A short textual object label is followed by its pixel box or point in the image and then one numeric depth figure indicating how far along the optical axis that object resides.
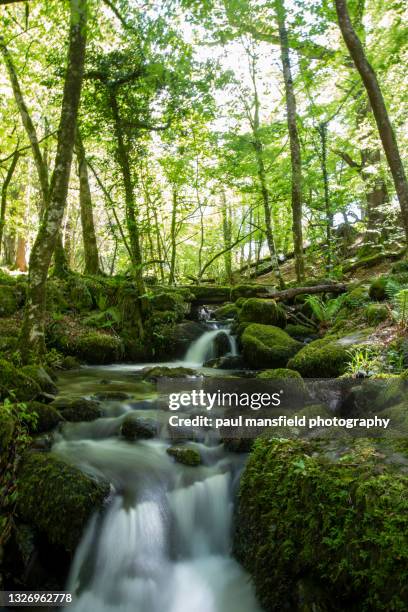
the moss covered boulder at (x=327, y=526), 2.32
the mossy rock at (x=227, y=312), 12.53
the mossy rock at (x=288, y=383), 5.34
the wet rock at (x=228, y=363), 9.38
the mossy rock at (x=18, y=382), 5.38
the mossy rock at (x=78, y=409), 5.56
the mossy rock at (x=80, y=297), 11.82
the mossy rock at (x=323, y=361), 6.74
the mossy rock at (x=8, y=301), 10.62
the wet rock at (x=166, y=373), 8.13
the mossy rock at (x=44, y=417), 5.02
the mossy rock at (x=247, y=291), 13.02
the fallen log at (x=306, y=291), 11.89
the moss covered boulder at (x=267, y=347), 8.86
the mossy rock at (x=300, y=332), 10.38
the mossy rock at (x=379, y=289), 9.16
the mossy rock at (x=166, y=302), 11.62
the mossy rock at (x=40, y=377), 6.31
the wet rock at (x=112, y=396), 6.58
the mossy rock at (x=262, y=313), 10.91
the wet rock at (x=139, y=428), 5.24
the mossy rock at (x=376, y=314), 7.73
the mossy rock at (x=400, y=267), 10.46
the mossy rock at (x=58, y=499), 3.58
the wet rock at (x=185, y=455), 4.66
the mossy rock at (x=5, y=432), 2.94
